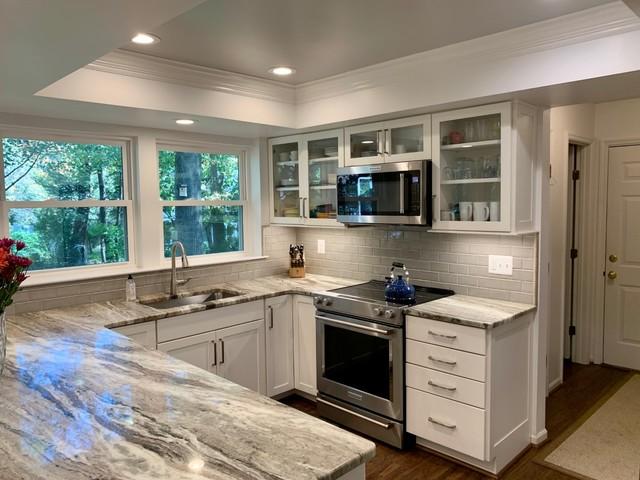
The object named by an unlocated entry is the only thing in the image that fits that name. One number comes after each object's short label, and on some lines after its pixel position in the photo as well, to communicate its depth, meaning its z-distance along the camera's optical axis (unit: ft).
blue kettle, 10.08
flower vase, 5.77
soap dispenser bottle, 10.72
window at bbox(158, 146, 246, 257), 12.25
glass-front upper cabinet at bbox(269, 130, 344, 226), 12.42
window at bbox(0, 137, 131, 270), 9.98
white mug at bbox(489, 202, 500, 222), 9.34
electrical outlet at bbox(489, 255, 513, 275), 10.15
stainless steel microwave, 10.08
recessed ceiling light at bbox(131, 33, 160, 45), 8.10
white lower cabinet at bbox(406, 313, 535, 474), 8.75
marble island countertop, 3.92
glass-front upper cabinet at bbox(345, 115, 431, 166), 10.28
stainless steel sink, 11.24
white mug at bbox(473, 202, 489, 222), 9.54
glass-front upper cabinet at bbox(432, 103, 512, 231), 9.17
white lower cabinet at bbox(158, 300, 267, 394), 9.96
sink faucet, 11.32
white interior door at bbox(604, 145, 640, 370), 13.89
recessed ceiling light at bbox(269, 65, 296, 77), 10.26
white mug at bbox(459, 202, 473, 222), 9.77
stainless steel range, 9.77
